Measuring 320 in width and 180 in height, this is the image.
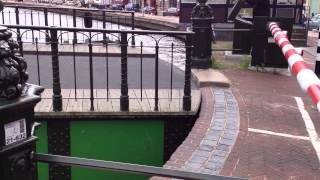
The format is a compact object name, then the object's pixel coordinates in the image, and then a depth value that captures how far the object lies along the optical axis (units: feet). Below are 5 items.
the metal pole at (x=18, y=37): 16.10
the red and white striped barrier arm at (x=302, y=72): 10.86
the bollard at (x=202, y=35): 24.22
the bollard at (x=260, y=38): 26.81
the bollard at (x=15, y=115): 5.54
